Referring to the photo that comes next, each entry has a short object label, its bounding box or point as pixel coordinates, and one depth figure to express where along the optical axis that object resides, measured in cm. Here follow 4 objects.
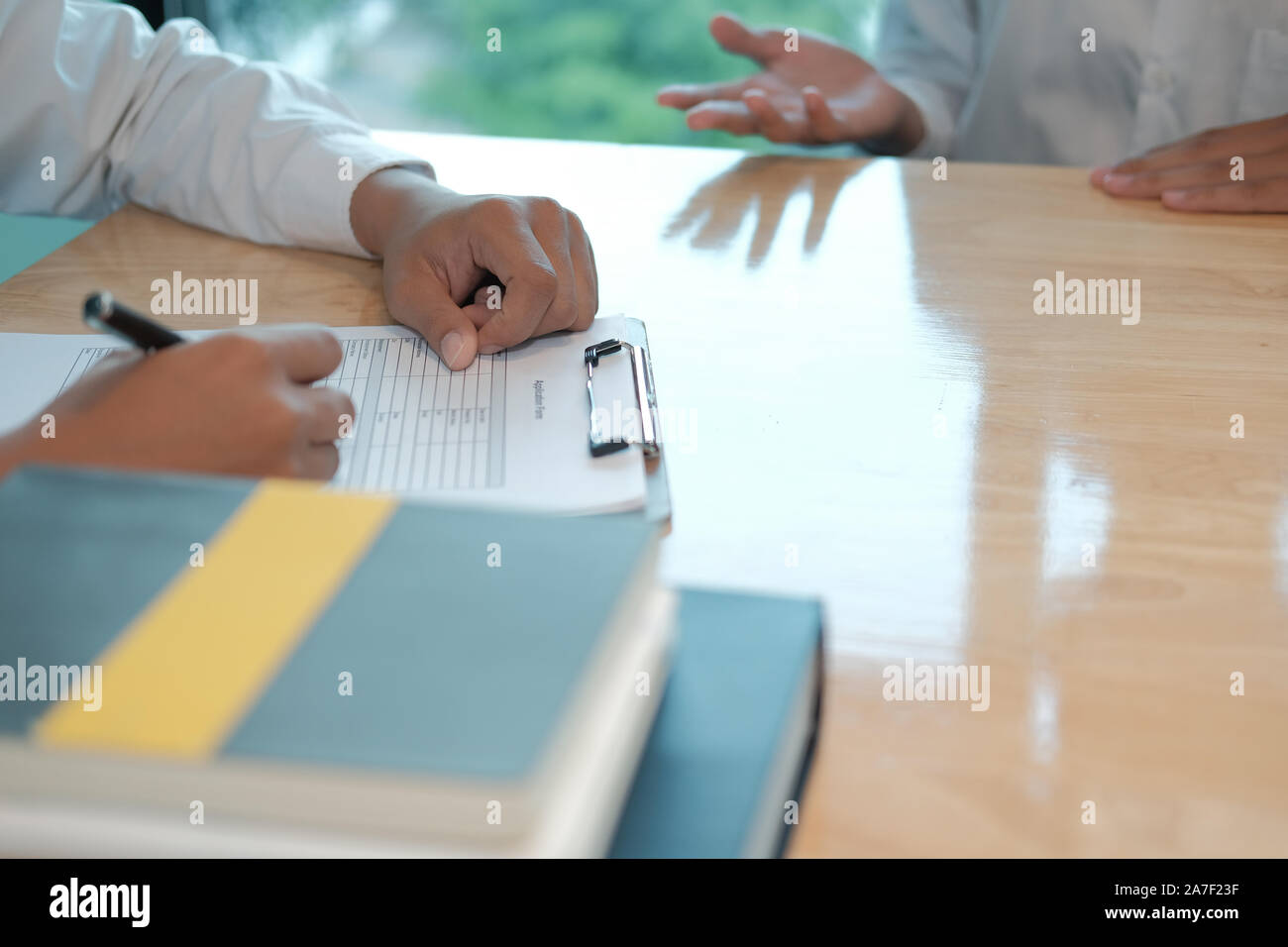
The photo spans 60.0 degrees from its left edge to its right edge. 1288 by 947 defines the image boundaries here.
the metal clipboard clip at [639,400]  56
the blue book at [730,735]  36
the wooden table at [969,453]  42
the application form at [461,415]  54
